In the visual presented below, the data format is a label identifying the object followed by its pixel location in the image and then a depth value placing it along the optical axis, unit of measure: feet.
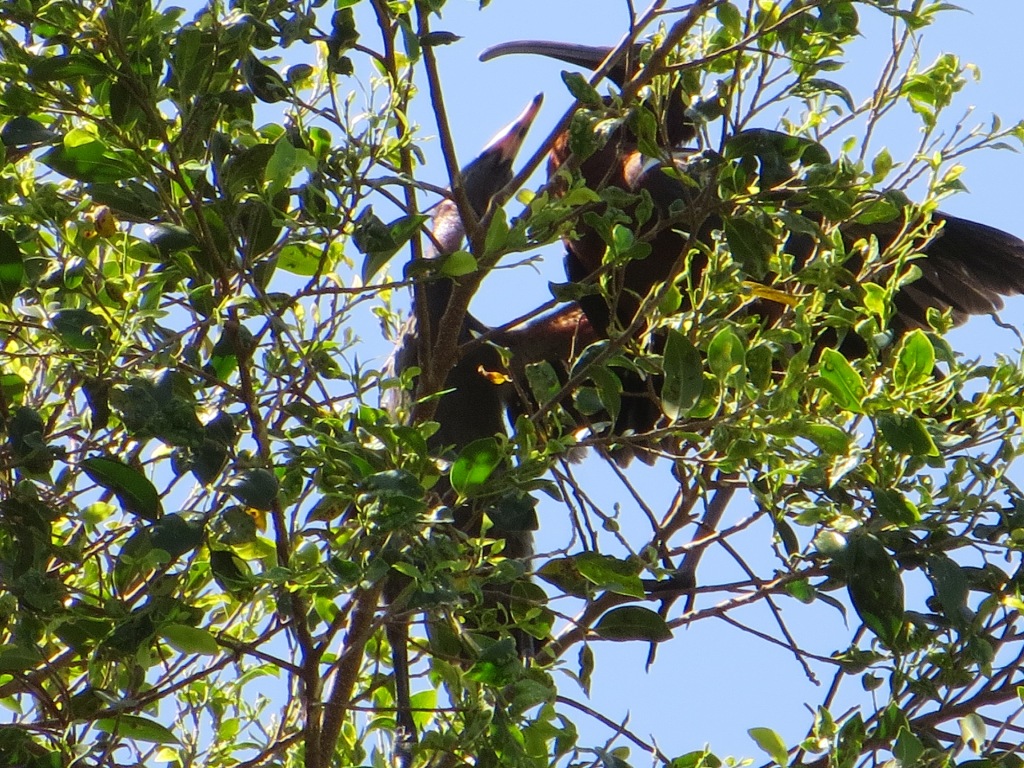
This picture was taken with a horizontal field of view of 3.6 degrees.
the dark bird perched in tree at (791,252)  41.43
